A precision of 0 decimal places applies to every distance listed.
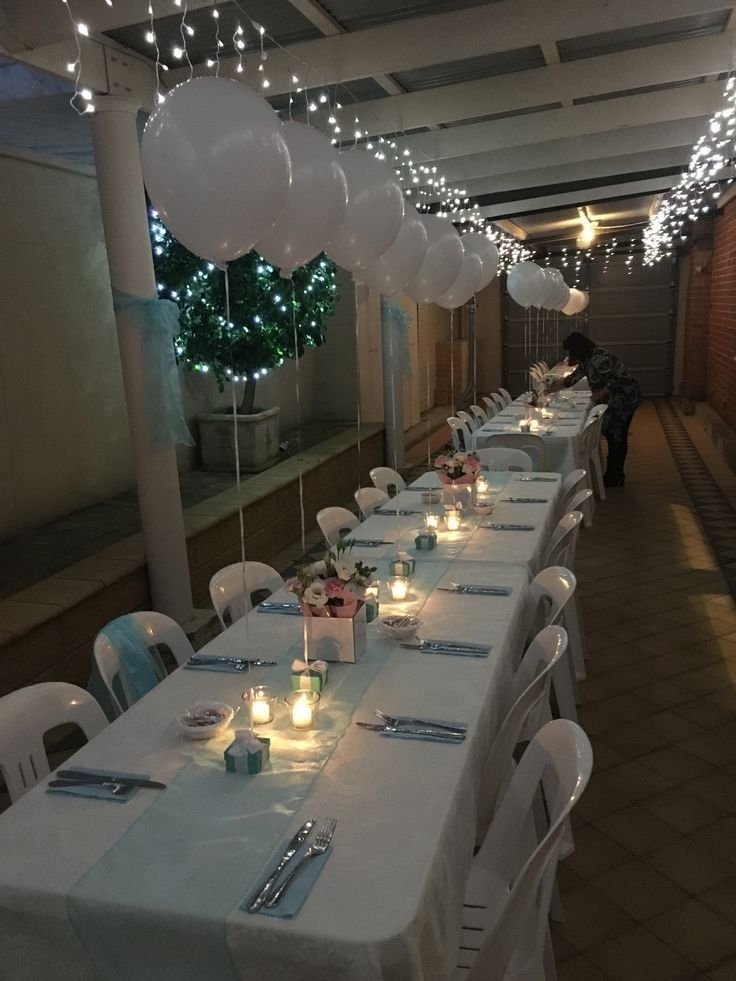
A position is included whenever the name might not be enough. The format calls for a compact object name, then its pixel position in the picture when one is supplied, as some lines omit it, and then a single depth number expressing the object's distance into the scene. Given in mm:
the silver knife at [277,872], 1452
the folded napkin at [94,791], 1802
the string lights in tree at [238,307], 5633
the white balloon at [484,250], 5652
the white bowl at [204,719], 2027
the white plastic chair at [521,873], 1587
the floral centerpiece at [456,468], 4203
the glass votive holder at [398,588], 2984
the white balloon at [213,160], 1973
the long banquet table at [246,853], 1420
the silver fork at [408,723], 2025
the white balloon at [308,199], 2502
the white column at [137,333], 3896
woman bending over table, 8148
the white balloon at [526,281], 8977
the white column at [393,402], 8633
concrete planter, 6906
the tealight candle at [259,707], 2080
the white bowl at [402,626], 2582
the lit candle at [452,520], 3986
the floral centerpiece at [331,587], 2410
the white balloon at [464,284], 5113
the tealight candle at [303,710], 2053
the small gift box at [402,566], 3107
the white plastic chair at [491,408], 9555
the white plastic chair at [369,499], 4652
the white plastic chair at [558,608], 2848
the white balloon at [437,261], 4277
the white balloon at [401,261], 3660
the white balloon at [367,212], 2998
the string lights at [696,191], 5629
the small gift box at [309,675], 2188
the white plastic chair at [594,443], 7368
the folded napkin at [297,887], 1433
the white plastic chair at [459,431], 7359
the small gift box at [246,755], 1864
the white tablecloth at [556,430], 6754
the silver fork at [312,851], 1464
